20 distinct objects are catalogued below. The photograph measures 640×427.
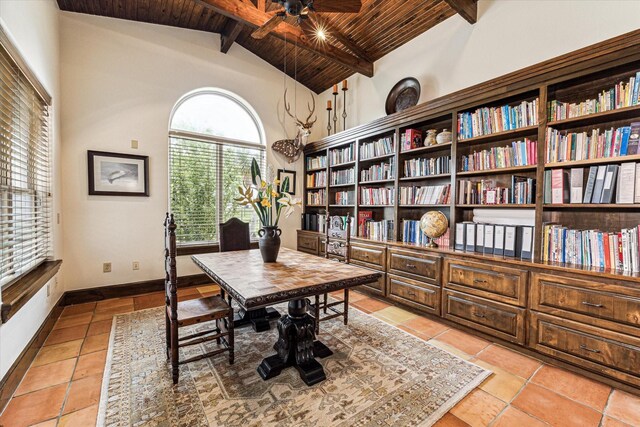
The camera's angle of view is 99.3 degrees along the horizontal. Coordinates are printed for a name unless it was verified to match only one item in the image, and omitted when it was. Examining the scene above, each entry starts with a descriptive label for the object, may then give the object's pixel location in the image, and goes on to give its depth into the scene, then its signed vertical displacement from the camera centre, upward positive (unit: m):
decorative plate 3.43 +1.47
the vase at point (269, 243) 2.25 -0.31
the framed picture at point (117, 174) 3.25 +0.39
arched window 3.87 +0.74
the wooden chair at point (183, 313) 1.74 -0.74
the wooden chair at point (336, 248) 2.51 -0.51
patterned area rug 1.50 -1.16
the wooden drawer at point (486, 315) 2.18 -0.94
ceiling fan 2.03 +1.61
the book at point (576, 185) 2.04 +0.17
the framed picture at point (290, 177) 4.67 +0.52
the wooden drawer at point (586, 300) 1.71 -0.63
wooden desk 1.55 -0.48
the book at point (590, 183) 1.98 +0.18
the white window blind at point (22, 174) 1.75 +0.24
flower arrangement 2.14 +0.07
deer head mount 4.54 +1.07
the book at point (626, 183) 1.81 +0.17
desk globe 2.80 -0.18
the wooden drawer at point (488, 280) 2.17 -0.63
